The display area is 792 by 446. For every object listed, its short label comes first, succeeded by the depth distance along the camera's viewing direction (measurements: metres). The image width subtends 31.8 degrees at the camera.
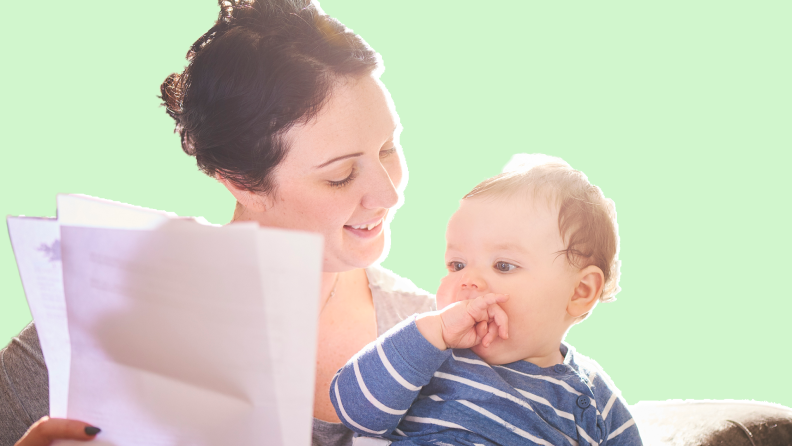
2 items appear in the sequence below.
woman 1.09
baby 0.99
